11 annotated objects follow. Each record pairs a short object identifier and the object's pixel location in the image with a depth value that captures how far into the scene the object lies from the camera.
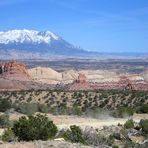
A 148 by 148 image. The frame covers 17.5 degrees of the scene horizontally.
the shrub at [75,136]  25.62
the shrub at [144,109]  52.88
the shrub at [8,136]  25.17
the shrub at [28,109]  49.34
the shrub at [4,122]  38.38
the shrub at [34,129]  24.31
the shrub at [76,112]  50.56
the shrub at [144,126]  35.47
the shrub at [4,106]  52.09
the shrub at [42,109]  52.19
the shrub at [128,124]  37.96
